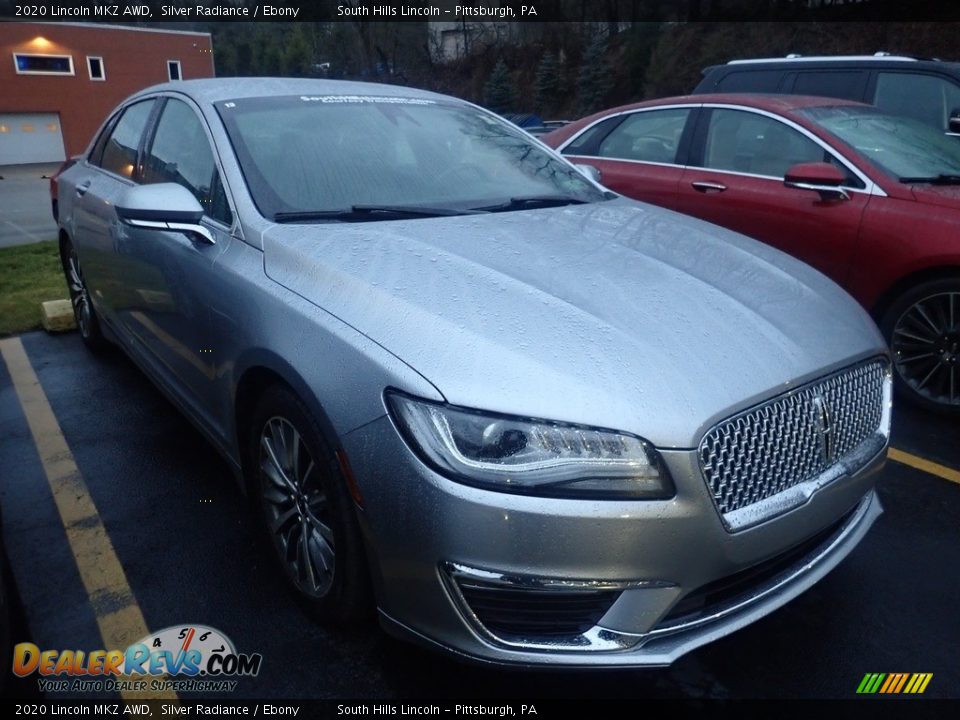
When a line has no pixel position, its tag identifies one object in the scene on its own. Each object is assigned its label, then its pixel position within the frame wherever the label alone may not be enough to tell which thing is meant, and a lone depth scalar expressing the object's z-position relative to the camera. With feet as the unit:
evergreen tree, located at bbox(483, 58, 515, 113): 128.16
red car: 12.68
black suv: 19.48
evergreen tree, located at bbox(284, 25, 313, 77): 191.72
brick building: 114.73
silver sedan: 5.75
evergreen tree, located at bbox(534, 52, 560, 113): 121.80
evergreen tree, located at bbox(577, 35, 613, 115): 111.34
